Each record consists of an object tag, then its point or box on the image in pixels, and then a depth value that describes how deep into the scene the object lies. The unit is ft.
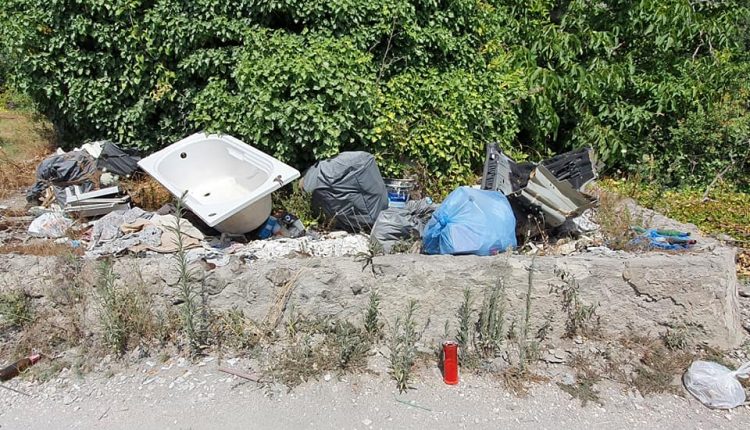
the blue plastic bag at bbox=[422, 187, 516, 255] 11.61
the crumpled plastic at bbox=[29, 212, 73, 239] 13.85
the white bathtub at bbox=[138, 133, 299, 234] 13.21
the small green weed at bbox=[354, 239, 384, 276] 10.82
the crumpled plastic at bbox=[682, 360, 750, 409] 9.25
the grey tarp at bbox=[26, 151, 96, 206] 15.58
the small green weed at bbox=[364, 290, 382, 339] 10.58
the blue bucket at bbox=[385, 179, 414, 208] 15.29
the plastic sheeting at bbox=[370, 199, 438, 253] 13.17
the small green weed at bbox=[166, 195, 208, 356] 10.19
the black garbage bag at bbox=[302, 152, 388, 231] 14.16
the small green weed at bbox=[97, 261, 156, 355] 10.30
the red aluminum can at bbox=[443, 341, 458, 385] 9.71
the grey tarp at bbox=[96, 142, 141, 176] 16.14
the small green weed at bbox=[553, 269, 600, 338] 10.63
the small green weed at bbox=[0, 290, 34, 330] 10.65
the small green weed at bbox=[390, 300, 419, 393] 9.73
